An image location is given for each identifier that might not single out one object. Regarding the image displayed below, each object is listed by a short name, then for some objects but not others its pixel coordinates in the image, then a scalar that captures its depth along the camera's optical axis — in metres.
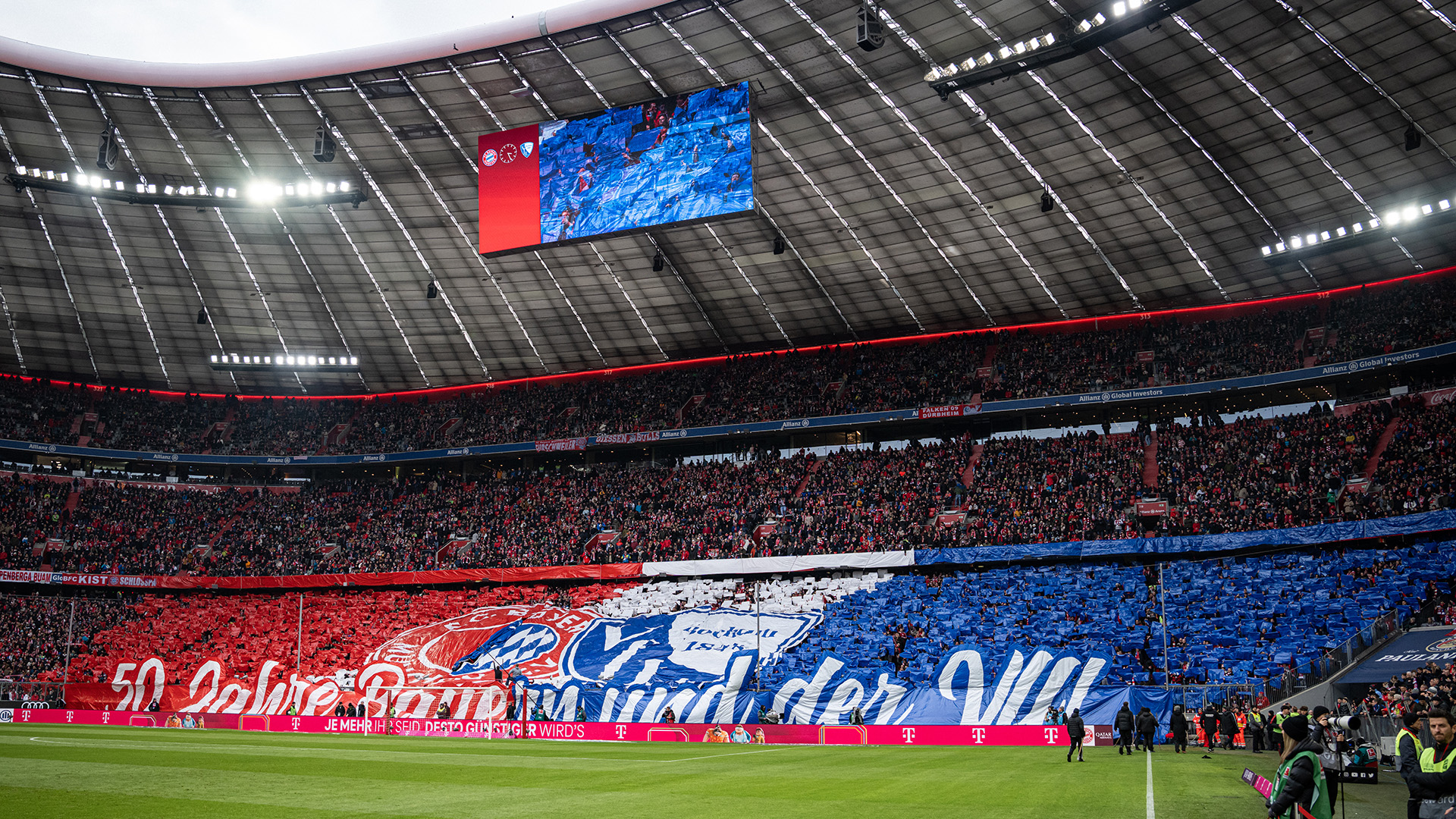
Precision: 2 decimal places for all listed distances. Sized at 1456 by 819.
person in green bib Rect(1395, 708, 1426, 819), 9.59
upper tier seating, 43.66
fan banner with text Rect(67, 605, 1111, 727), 34.47
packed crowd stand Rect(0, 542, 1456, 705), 33.25
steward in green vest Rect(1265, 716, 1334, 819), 8.26
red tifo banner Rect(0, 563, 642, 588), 48.03
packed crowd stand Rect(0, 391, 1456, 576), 38.88
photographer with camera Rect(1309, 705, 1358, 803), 11.53
